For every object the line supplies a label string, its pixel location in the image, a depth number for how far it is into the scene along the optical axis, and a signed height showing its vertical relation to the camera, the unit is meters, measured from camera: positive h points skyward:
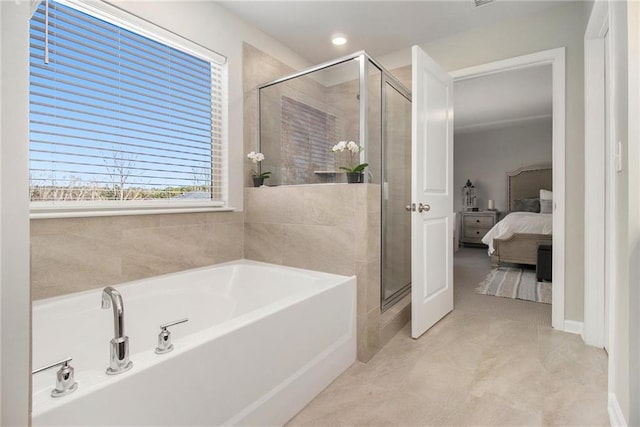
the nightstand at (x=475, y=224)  6.25 -0.21
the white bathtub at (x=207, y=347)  0.92 -0.54
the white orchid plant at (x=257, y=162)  2.56 +0.44
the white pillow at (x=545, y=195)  5.59 +0.33
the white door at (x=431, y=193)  2.23 +0.16
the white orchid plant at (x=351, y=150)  2.09 +0.44
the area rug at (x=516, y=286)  3.20 -0.81
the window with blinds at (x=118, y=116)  1.60 +0.60
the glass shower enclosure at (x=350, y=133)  2.30 +0.66
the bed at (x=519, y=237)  4.22 -0.33
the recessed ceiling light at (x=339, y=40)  2.90 +1.62
